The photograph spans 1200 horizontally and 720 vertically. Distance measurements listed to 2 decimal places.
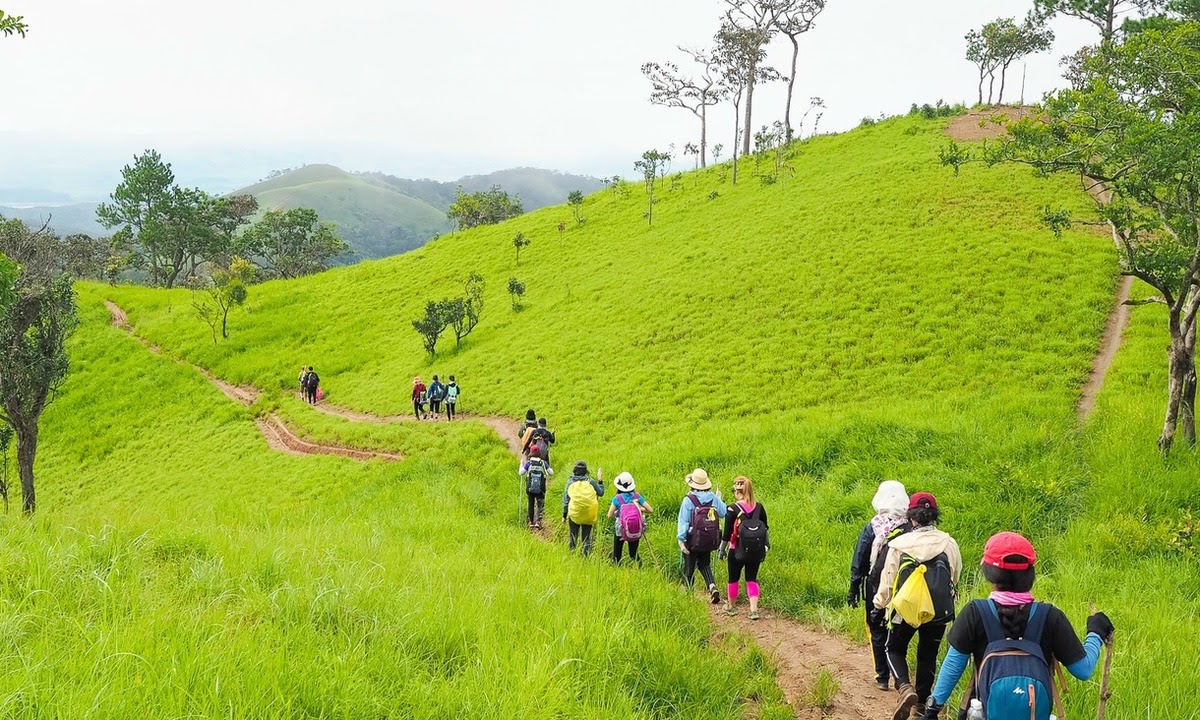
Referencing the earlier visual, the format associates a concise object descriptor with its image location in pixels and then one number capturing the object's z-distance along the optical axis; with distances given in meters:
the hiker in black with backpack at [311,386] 30.11
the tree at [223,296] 40.12
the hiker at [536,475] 12.91
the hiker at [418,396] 24.09
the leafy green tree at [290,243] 72.06
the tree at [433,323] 30.88
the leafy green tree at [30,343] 15.85
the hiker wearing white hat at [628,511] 9.44
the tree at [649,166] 43.41
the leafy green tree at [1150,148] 9.33
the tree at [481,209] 71.81
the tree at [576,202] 47.93
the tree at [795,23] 51.38
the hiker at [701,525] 8.50
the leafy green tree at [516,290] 34.62
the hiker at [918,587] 5.12
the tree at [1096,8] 38.81
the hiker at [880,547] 6.06
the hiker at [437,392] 23.64
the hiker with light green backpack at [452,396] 23.44
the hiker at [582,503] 10.14
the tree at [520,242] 42.74
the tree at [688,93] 56.06
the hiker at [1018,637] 3.63
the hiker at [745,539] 8.09
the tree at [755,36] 51.22
